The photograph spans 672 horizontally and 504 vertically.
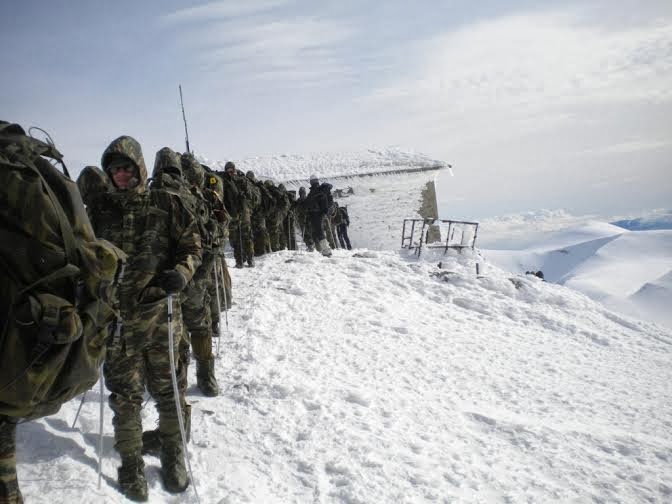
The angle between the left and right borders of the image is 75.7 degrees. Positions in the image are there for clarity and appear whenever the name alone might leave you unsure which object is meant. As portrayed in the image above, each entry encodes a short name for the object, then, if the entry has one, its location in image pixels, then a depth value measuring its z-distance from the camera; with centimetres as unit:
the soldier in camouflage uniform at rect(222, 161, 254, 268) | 1002
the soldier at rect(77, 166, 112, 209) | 475
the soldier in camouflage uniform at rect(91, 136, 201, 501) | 290
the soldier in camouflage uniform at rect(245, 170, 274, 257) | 1229
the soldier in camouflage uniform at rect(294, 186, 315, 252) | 1530
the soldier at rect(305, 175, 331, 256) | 1426
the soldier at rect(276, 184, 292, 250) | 1383
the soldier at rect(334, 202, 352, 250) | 1797
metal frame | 1489
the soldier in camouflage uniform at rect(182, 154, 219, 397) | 442
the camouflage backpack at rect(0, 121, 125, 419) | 167
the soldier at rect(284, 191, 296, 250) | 1538
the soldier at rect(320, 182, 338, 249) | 1420
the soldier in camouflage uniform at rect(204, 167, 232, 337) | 617
